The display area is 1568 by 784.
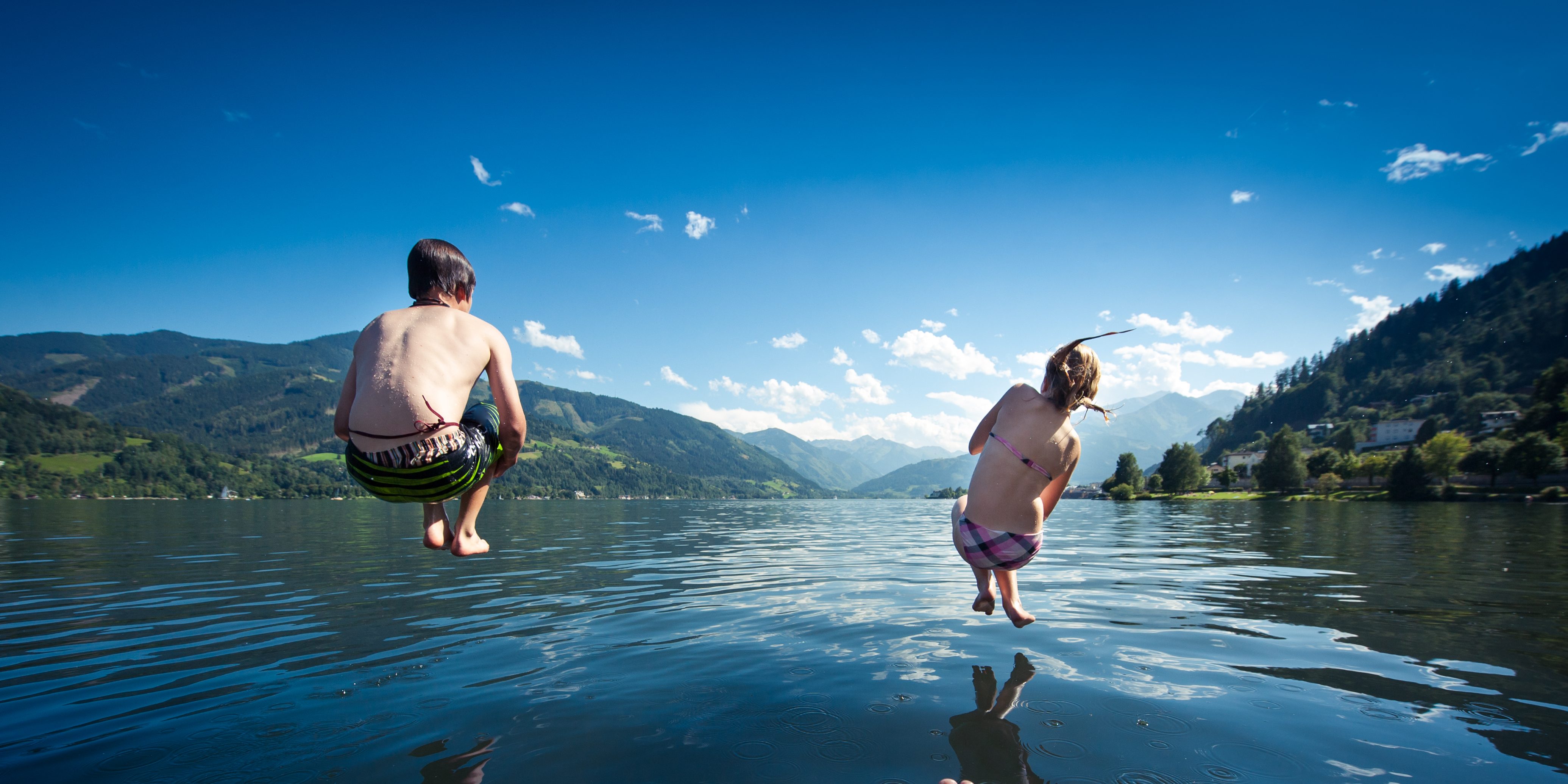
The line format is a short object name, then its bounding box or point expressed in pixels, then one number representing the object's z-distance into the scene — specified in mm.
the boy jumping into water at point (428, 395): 3861
